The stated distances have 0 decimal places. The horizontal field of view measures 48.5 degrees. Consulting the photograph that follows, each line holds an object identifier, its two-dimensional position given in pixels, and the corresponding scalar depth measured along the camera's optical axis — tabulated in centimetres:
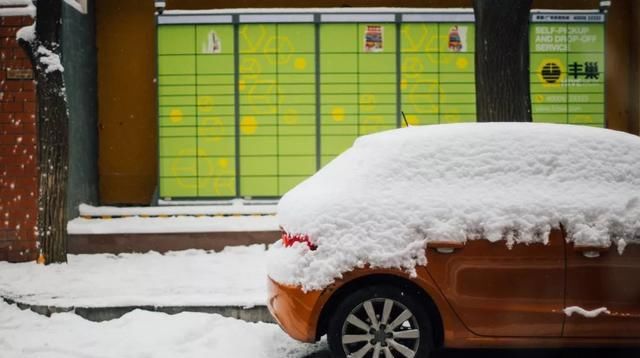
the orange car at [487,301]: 514
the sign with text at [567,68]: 1199
